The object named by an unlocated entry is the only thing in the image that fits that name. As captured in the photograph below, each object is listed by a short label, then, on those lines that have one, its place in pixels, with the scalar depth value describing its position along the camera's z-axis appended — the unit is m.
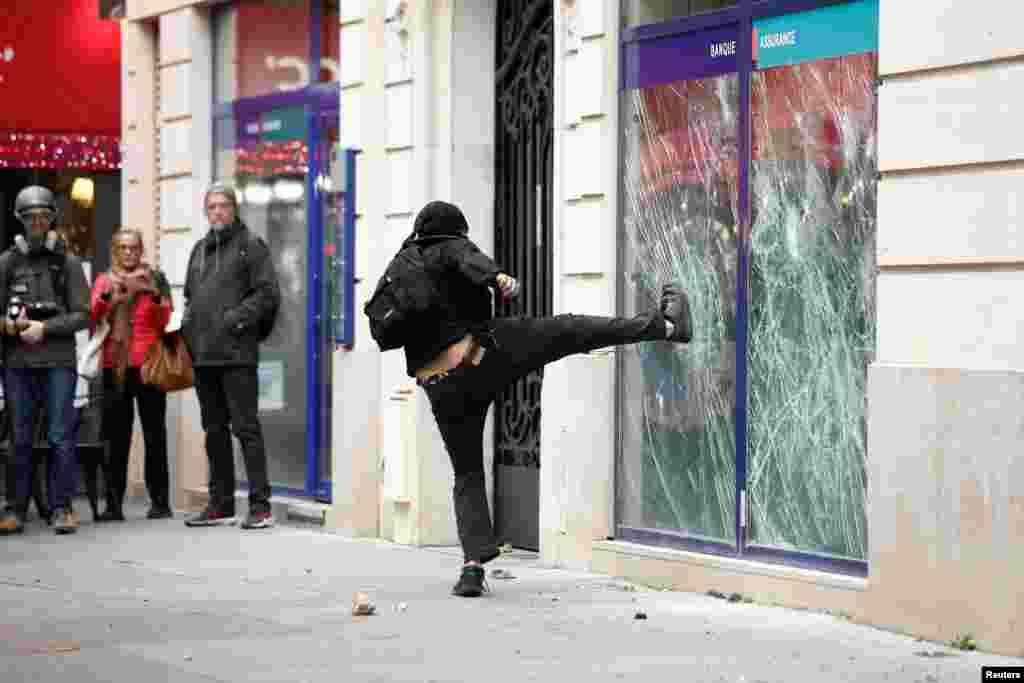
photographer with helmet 13.77
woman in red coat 14.60
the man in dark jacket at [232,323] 13.99
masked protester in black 10.16
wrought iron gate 12.72
